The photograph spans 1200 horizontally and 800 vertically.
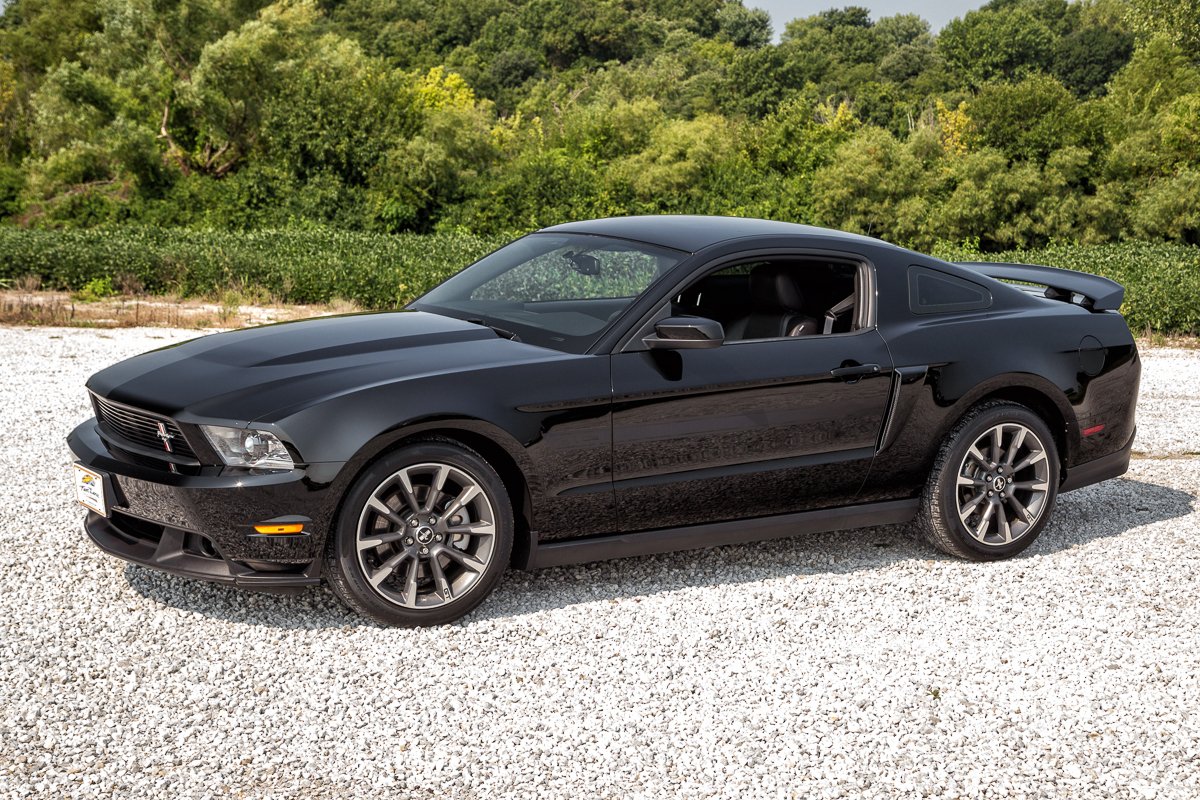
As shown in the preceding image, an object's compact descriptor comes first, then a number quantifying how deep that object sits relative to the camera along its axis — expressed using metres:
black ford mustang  4.58
